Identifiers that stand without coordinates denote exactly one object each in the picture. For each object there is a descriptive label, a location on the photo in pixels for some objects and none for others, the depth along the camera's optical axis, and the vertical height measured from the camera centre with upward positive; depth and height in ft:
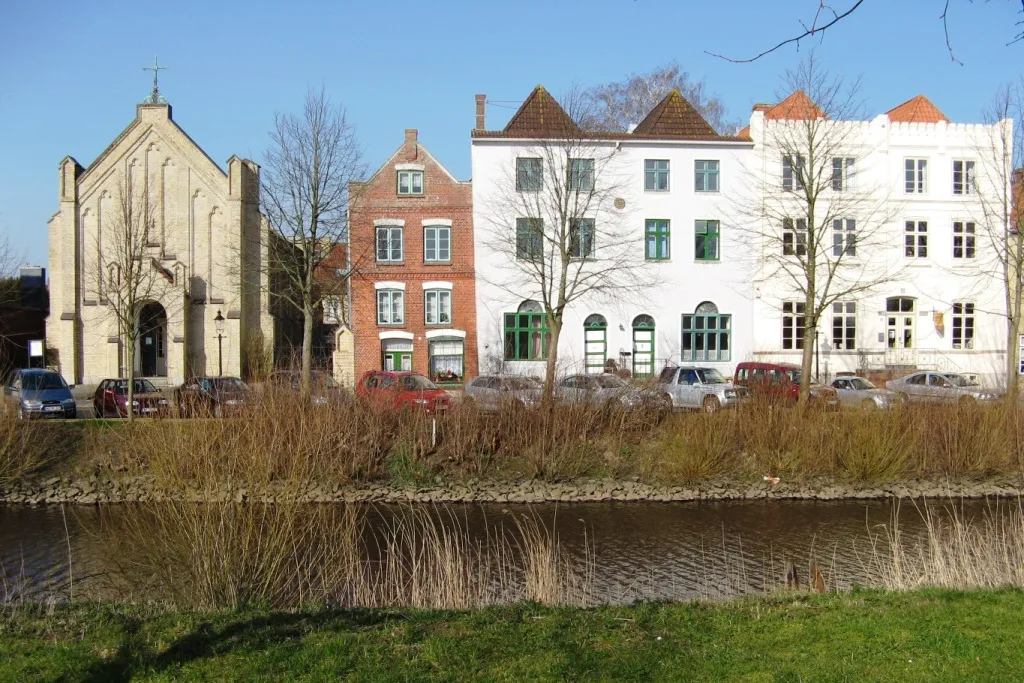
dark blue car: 79.54 -5.34
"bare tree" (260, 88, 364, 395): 84.17 +11.42
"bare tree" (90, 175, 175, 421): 82.64 +7.74
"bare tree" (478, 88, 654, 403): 106.93 +14.73
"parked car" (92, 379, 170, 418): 87.81 -6.37
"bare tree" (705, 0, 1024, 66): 18.01 +6.74
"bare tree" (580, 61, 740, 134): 162.91 +44.97
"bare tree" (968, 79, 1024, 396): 80.07 +11.71
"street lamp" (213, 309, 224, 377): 122.21 -0.44
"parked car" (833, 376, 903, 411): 95.03 -6.75
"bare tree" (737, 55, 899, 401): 118.32 +16.66
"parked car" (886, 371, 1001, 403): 68.39 -5.53
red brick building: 121.08 +8.80
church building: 127.65 +12.96
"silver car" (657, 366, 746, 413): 91.86 -5.74
